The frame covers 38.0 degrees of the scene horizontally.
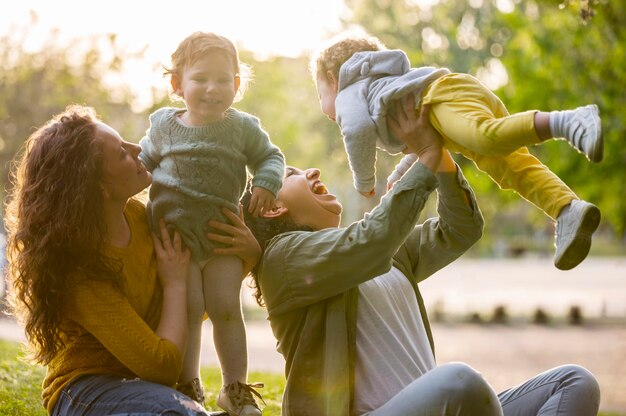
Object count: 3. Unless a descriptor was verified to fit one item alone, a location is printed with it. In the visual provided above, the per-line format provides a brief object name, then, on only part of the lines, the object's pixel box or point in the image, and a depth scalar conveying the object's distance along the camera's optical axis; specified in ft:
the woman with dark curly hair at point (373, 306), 10.56
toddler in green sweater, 11.34
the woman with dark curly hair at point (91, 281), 10.09
